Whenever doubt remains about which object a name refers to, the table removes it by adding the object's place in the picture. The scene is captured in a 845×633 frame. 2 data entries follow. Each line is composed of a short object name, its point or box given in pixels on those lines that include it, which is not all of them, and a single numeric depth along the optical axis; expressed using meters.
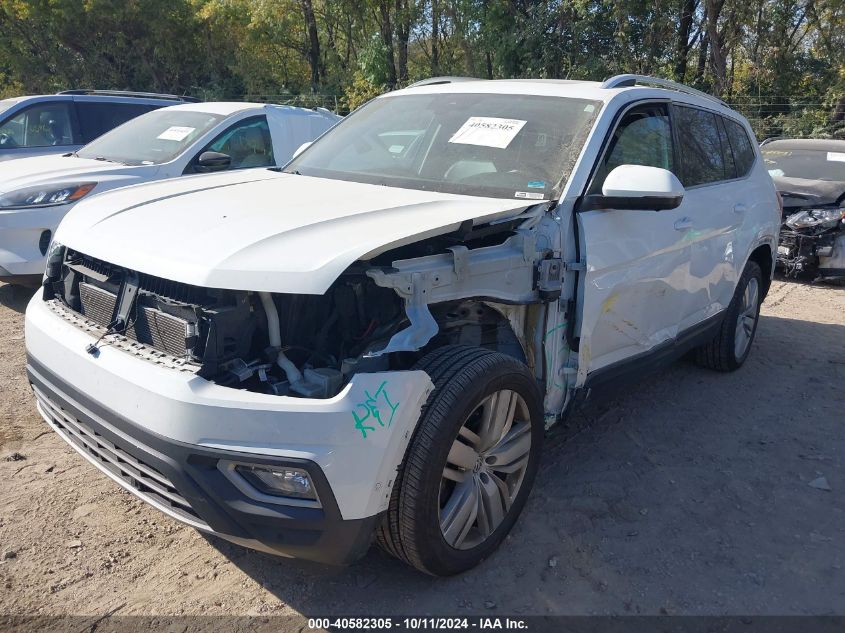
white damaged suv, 2.26
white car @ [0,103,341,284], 5.64
